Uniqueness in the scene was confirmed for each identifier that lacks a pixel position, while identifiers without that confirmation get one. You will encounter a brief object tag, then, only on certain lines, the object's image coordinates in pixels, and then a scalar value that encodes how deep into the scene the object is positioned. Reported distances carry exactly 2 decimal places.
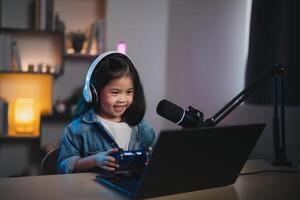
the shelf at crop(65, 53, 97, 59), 3.06
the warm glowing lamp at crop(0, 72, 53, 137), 3.07
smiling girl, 1.55
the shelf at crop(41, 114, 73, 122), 3.05
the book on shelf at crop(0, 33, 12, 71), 2.96
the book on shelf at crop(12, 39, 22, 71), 3.01
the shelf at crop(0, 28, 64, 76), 3.11
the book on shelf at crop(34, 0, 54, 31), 2.97
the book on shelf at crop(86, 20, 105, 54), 3.09
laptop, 0.95
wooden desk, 1.09
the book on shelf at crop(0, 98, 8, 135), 3.00
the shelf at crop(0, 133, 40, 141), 3.00
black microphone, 1.19
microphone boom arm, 1.30
